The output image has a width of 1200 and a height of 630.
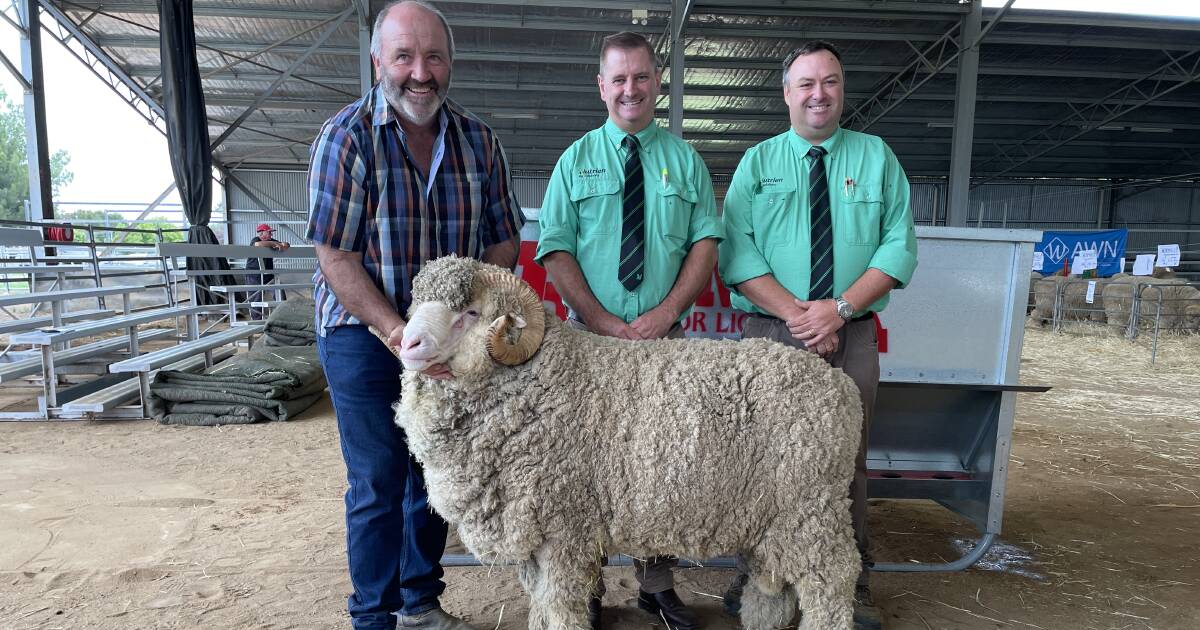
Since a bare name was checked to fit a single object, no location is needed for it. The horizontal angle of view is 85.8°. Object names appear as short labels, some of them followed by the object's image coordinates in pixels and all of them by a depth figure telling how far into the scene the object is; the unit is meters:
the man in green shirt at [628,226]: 2.63
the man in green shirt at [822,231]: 2.57
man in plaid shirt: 2.27
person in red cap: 12.16
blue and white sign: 16.38
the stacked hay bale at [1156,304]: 13.00
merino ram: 2.22
